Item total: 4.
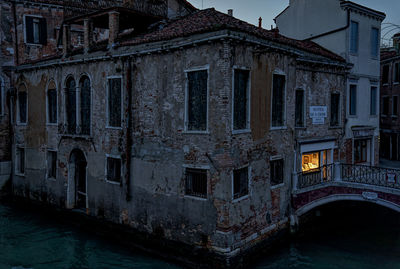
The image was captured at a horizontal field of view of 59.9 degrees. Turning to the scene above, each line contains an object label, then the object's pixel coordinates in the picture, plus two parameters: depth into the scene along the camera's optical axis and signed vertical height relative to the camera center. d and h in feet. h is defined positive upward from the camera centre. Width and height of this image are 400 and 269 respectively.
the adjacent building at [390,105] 75.77 +3.37
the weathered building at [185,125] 33.78 -0.79
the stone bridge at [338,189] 39.40 -8.46
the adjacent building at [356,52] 52.80 +10.45
